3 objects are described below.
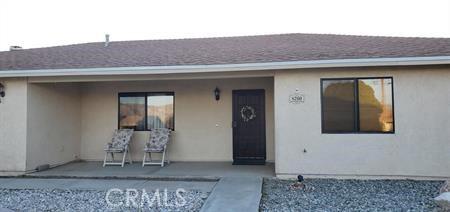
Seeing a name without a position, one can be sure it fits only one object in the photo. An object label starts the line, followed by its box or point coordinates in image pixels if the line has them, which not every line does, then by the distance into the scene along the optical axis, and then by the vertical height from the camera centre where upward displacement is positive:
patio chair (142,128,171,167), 8.73 -0.75
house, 6.72 +0.31
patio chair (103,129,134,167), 8.81 -0.75
